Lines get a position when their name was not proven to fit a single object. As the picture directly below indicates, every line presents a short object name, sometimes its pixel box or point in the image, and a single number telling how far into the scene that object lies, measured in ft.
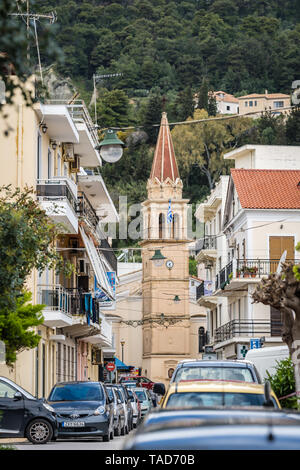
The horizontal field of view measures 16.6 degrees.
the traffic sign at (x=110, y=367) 207.21
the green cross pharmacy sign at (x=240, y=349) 169.64
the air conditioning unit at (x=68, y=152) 136.36
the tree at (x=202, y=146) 496.64
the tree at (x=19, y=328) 81.25
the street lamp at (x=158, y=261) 269.09
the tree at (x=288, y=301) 83.67
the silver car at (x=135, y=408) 116.83
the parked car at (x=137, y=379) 258.71
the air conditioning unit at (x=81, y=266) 152.91
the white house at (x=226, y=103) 629.51
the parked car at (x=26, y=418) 73.77
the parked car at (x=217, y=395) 41.09
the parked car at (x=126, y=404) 100.96
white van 104.68
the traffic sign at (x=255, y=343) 143.13
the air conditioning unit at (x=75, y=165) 145.06
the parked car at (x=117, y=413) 90.43
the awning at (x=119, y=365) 248.52
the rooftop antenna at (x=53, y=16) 98.14
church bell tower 350.02
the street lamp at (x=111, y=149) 93.30
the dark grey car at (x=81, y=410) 78.95
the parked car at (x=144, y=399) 137.53
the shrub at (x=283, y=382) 82.99
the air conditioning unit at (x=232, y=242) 189.03
